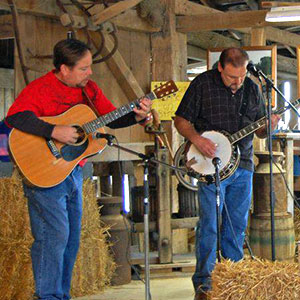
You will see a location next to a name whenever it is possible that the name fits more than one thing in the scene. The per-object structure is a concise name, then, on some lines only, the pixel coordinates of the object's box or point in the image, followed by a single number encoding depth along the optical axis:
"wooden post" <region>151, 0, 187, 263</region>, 7.11
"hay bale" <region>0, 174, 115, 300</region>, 5.25
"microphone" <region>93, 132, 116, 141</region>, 4.07
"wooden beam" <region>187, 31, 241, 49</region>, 9.28
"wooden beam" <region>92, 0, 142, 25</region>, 5.88
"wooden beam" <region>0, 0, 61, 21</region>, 6.05
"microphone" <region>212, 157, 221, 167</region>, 4.40
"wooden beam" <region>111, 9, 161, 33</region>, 6.83
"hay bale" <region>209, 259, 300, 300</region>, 3.33
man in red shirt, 3.98
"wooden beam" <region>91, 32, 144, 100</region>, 6.78
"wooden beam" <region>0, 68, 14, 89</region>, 10.02
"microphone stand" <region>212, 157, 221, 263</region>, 4.32
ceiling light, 6.18
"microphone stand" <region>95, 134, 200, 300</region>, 4.21
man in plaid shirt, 4.61
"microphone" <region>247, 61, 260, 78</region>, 4.29
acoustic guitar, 4.04
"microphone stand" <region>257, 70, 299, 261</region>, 4.20
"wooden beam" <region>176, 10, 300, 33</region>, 7.02
